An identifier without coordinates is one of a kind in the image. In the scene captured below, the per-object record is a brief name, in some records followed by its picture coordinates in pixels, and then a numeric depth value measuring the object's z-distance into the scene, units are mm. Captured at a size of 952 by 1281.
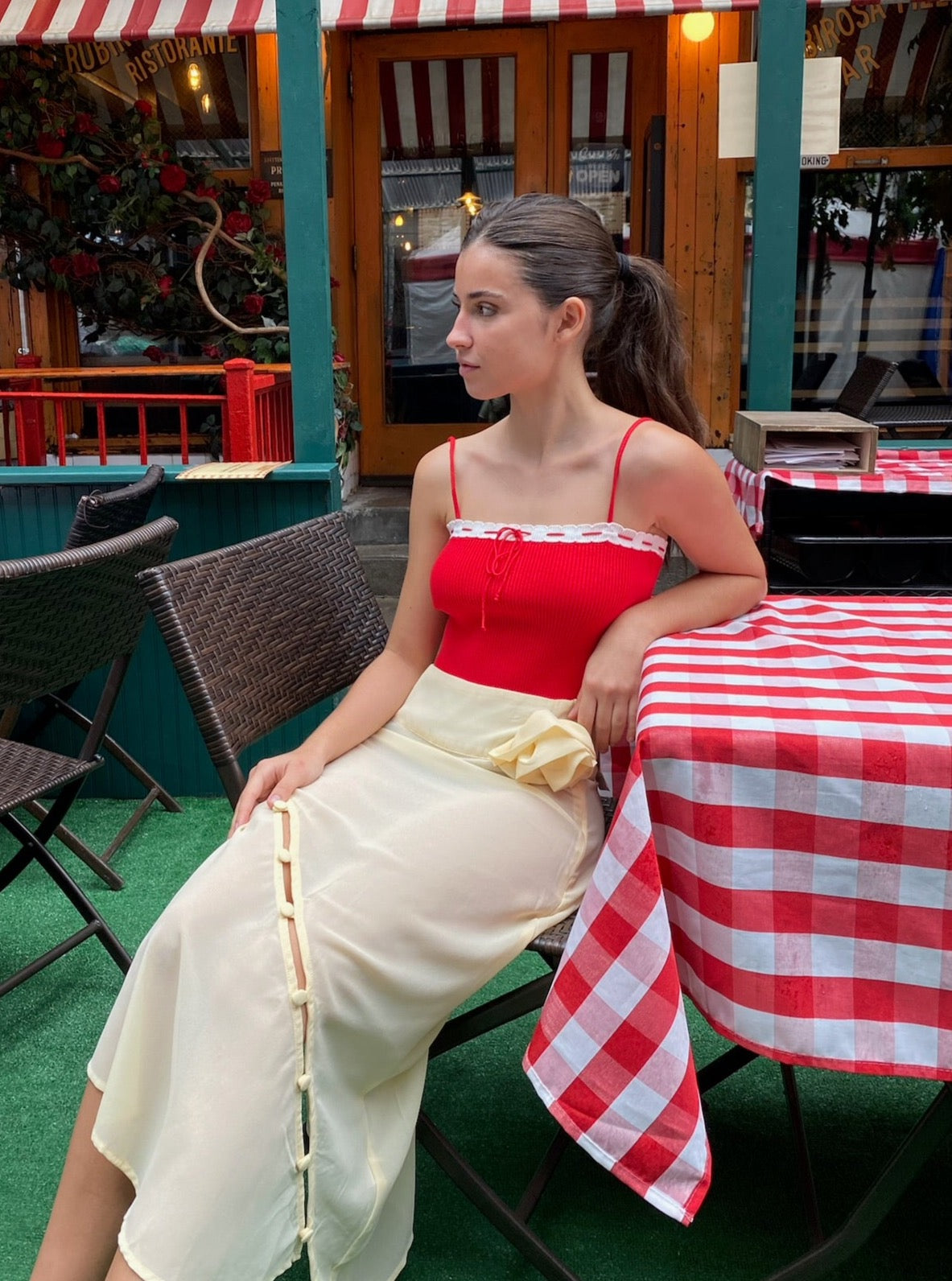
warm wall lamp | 6215
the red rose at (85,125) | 6527
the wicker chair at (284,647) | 1616
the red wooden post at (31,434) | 4105
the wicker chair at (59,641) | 2184
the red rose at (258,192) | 6488
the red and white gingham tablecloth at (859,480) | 2721
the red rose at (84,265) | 6652
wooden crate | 2816
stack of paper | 2842
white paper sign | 3051
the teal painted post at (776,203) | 3004
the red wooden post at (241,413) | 3689
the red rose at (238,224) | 6582
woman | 1354
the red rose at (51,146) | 6551
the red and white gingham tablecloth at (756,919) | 1253
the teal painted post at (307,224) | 3195
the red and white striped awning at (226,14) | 4789
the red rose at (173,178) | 6527
